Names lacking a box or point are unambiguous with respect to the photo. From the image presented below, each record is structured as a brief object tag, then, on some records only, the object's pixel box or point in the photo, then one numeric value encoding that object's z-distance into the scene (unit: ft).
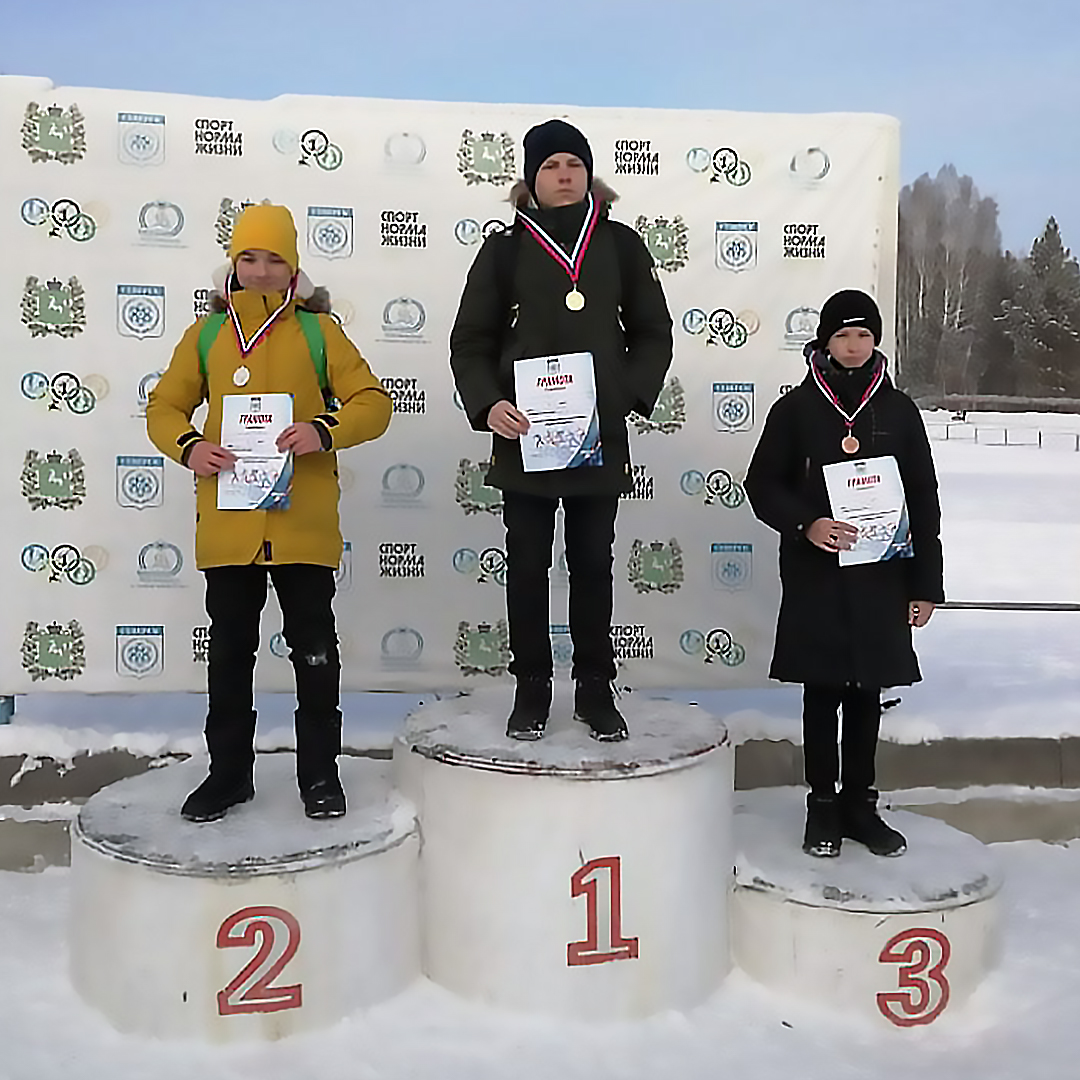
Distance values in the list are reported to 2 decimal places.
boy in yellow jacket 8.63
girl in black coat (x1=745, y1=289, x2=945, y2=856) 9.32
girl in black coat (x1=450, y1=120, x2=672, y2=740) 8.87
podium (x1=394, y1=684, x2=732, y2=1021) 8.57
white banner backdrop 12.28
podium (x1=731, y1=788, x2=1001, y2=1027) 8.83
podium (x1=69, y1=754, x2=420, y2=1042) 8.20
